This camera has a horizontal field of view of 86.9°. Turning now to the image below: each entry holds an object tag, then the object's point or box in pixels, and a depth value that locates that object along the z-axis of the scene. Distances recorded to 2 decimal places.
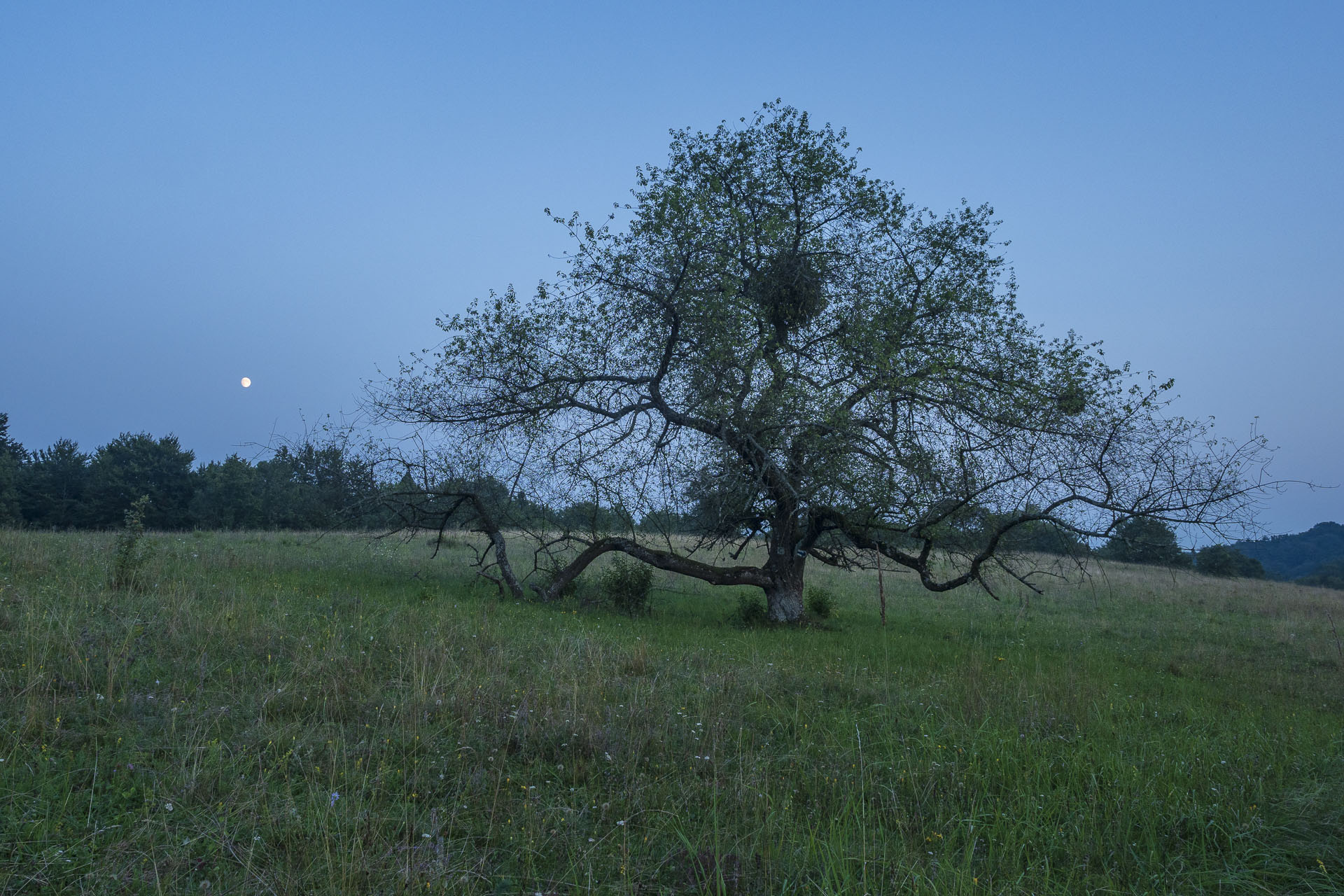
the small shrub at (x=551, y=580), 14.08
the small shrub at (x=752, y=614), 13.41
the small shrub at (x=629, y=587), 14.05
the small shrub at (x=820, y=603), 14.60
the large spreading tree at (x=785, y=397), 11.51
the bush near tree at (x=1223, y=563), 45.05
